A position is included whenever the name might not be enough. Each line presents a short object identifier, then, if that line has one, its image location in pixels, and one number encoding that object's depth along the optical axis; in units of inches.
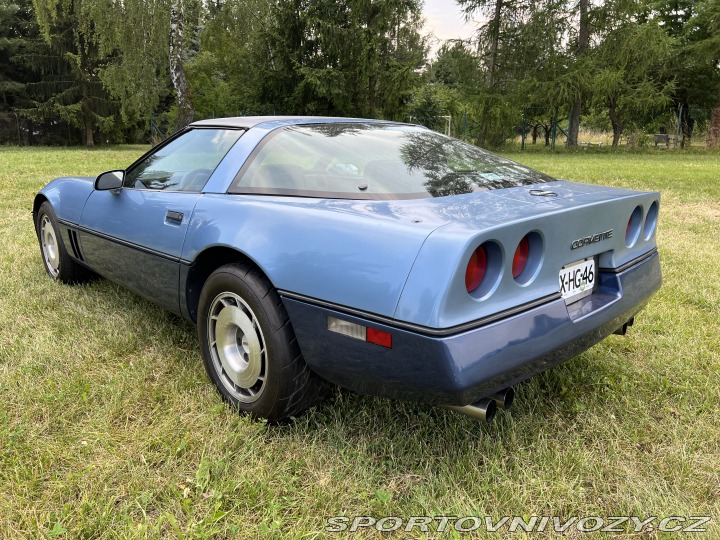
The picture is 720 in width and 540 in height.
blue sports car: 63.8
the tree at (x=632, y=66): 856.3
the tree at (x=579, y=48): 912.9
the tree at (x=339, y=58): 790.5
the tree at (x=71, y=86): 985.5
